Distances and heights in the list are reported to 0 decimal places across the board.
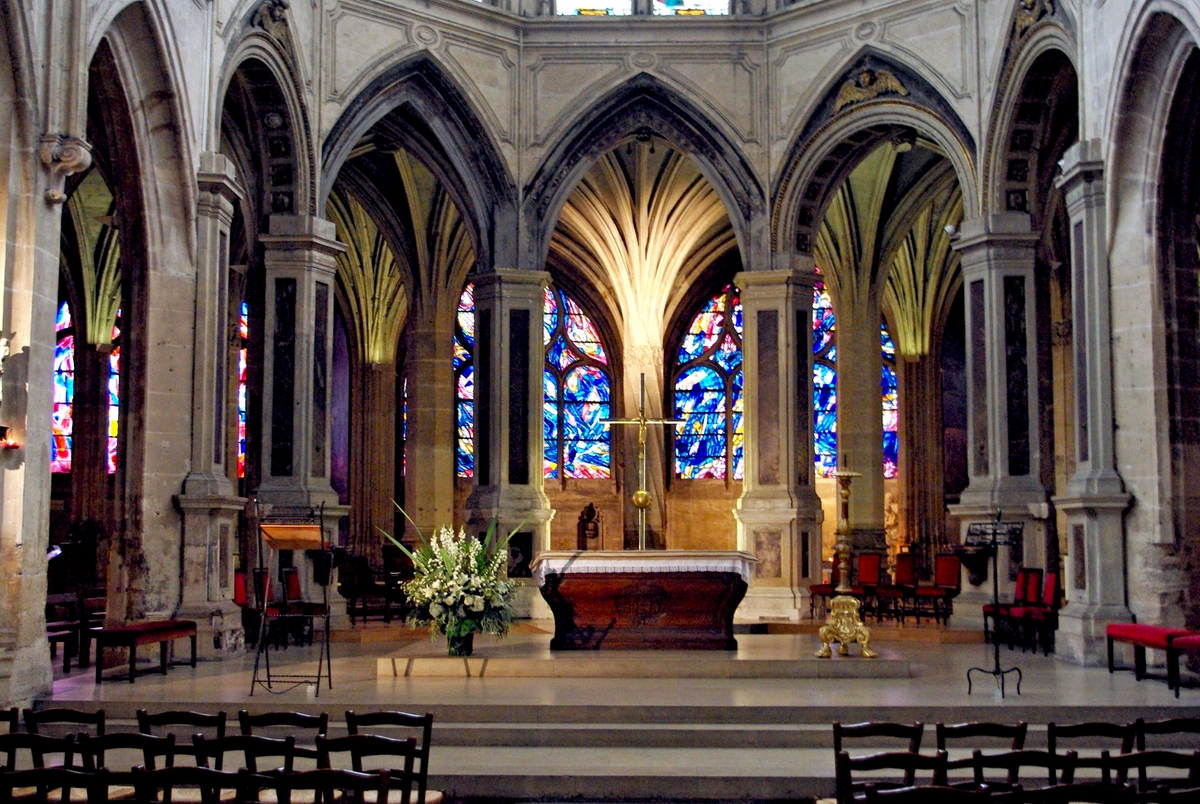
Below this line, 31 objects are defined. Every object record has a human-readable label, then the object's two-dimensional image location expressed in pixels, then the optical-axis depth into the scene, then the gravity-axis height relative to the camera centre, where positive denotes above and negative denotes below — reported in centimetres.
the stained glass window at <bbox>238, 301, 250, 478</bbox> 2322 +217
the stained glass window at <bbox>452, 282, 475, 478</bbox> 2581 +248
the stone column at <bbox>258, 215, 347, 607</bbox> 1559 +161
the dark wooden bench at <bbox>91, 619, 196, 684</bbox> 1055 -93
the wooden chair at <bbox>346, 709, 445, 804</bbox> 602 -95
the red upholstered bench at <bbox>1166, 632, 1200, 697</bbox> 998 -107
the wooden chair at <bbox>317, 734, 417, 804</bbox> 567 -96
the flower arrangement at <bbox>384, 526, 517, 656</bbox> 1103 -63
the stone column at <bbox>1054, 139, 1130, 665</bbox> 1185 +43
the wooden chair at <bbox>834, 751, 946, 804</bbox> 512 -96
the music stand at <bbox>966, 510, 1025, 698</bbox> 1467 -28
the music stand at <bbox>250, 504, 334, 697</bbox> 1024 -20
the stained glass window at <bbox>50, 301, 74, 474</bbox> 2309 +212
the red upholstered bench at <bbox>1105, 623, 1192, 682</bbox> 1036 -102
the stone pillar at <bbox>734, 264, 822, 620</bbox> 1736 +80
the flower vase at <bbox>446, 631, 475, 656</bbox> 1139 -109
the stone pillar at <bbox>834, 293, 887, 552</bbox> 2223 +163
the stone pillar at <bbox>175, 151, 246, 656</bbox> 1228 +50
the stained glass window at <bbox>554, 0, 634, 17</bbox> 1858 +676
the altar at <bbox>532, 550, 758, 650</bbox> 1227 -79
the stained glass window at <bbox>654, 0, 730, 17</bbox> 1855 +675
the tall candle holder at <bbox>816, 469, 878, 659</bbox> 1124 -85
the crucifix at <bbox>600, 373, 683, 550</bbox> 1215 +12
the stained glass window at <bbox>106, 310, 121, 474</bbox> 2292 +200
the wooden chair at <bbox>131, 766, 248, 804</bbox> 493 -96
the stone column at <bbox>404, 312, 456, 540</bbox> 2144 +143
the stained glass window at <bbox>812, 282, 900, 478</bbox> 2472 +219
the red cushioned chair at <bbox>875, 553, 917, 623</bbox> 1645 -98
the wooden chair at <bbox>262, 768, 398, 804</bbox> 495 -96
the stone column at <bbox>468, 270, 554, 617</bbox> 1764 +135
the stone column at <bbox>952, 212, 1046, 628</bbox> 1530 +137
